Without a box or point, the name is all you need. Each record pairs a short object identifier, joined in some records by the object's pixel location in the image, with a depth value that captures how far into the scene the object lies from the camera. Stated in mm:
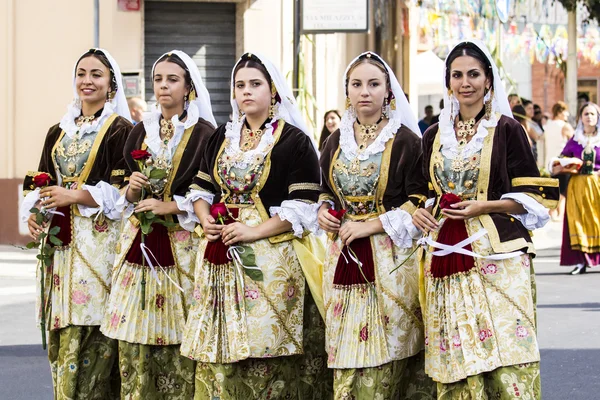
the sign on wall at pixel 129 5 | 15570
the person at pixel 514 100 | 17344
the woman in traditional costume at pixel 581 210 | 13500
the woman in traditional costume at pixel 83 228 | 6691
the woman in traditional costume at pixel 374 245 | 5945
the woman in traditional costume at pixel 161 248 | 6453
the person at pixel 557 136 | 18188
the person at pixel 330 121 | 14594
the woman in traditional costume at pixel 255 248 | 6078
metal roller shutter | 16000
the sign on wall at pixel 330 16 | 15023
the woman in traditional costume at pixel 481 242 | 5637
